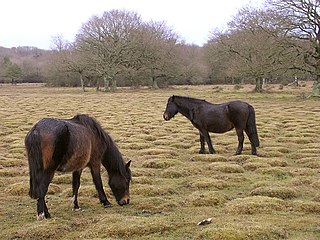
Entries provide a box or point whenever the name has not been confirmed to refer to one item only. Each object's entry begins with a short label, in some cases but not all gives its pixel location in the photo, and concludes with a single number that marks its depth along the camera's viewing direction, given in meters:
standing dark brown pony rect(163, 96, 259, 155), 13.01
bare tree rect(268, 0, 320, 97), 34.56
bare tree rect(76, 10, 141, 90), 57.38
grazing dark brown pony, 6.55
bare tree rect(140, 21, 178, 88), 60.88
